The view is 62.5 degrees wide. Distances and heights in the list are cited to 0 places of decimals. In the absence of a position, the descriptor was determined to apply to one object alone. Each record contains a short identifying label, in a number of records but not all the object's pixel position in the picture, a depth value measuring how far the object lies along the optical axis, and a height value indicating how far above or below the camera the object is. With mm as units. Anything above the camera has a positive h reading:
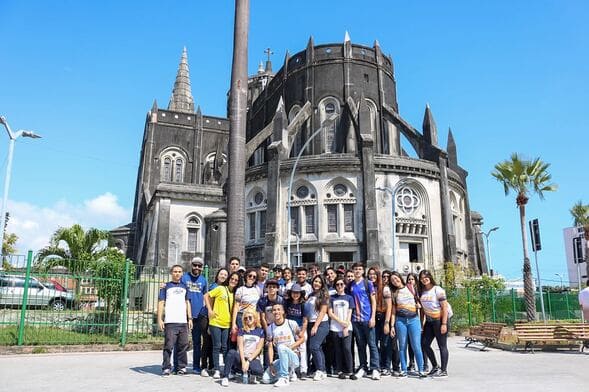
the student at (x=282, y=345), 7445 -759
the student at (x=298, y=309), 8062 -224
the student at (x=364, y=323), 7984 -440
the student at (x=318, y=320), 7746 -383
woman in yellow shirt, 7848 -280
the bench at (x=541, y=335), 12320 -977
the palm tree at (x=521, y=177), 22703 +5515
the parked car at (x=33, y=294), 12000 +28
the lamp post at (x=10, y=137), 19172 +6177
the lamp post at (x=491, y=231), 44141 +5668
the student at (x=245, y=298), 7703 -41
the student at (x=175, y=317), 8000 -354
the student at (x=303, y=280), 8305 +253
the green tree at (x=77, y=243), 18820 +2060
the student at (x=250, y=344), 7559 -747
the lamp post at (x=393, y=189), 25484 +6150
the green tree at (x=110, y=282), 13109 +354
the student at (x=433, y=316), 7992 -342
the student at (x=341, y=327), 7840 -498
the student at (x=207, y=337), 8062 -692
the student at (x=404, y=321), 8125 -418
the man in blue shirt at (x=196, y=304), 8305 -146
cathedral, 29609 +6871
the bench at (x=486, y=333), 12875 -1011
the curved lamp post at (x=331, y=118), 36062 +12956
